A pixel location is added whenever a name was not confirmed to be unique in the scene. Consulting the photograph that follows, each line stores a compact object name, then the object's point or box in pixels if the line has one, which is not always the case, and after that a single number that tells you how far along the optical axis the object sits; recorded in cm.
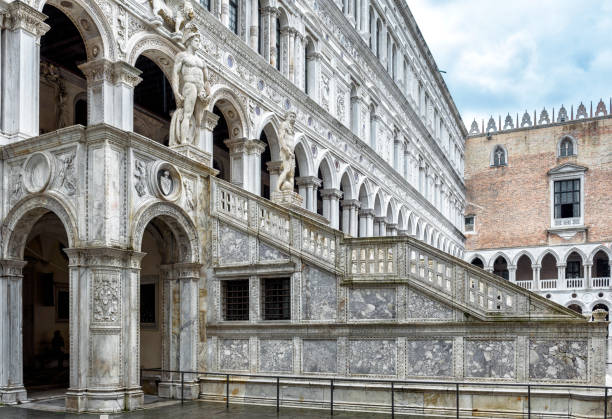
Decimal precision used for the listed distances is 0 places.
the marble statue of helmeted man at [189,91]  1565
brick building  4966
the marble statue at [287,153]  1964
